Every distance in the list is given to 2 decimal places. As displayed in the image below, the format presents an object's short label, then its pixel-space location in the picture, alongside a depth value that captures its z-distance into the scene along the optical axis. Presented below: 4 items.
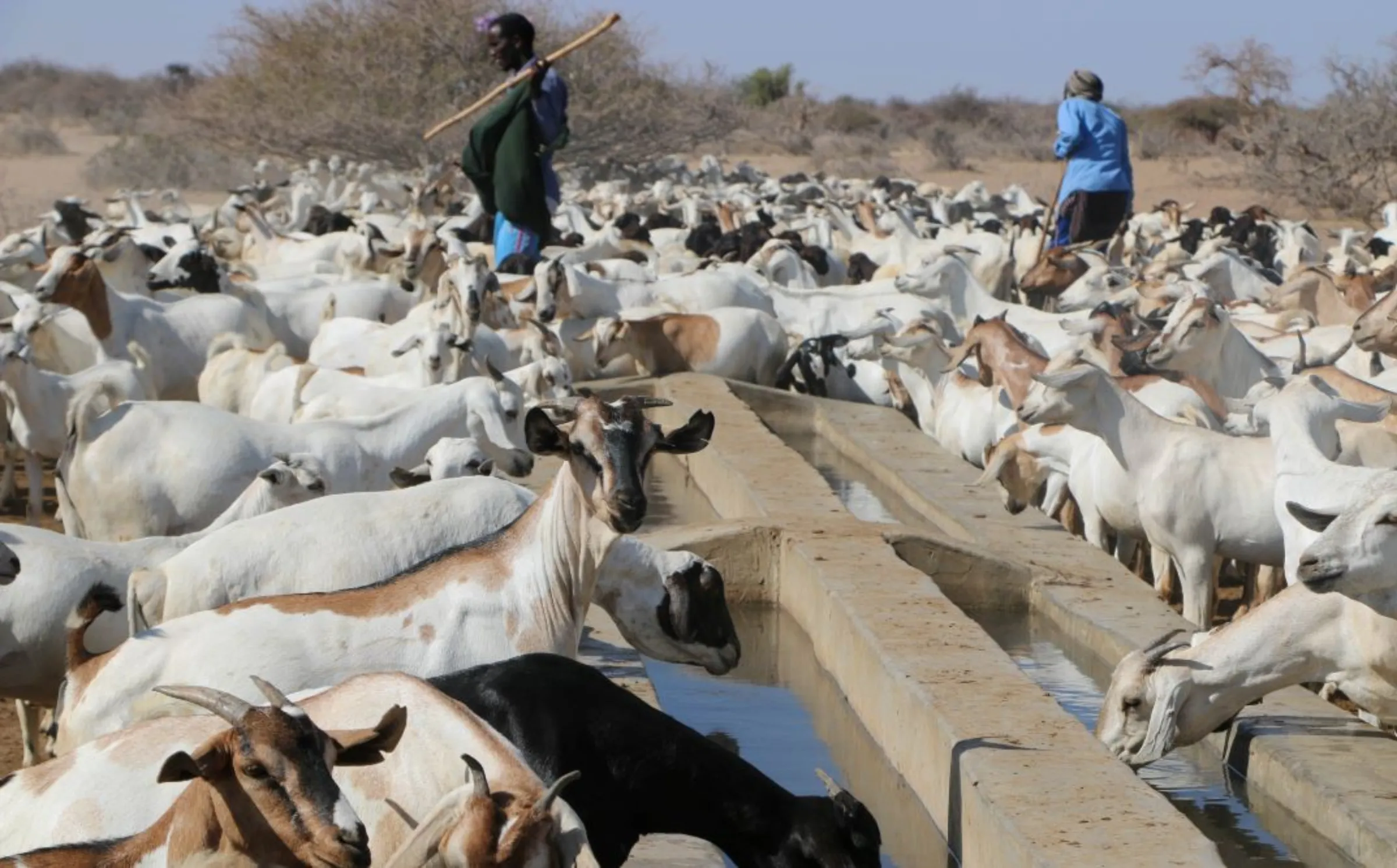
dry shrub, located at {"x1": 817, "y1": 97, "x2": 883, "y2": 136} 70.81
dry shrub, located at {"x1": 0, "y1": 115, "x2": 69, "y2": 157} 52.72
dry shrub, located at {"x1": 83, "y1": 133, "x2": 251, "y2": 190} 43.03
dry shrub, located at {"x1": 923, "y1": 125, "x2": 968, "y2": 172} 56.72
